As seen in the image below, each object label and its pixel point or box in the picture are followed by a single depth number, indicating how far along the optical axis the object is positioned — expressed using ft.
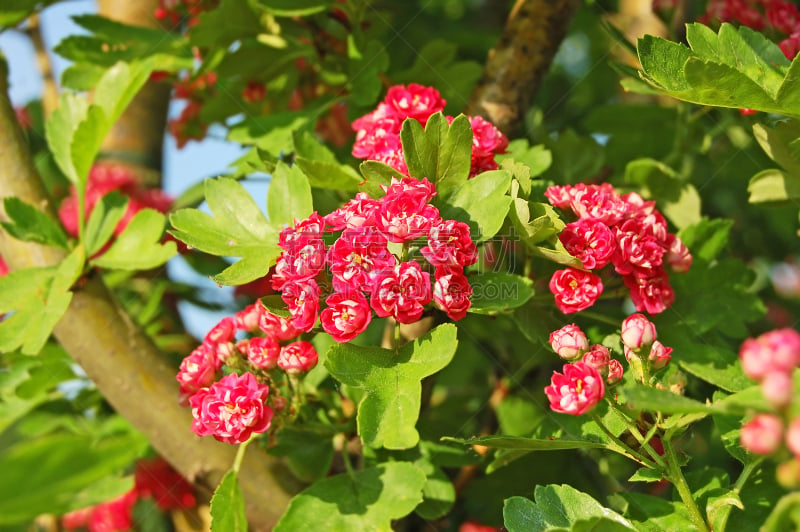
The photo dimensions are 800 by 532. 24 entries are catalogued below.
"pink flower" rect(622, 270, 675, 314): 1.78
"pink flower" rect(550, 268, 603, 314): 1.75
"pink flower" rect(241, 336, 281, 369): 1.80
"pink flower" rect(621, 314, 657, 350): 1.69
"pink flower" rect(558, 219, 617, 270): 1.73
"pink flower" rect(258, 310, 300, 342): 1.79
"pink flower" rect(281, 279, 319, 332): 1.71
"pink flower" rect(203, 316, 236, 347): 1.82
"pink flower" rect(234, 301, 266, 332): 1.84
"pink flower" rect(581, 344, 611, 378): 1.66
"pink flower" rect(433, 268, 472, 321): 1.69
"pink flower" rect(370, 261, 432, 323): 1.68
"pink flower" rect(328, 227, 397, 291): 1.69
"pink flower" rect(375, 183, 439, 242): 1.68
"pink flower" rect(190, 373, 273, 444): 1.74
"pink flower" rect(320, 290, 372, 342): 1.69
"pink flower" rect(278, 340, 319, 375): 1.79
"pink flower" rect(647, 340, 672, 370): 1.70
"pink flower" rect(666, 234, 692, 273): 1.81
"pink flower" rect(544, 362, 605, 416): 1.65
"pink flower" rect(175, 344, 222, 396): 1.80
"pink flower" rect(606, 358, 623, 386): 1.68
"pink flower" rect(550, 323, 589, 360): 1.69
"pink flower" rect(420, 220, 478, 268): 1.68
